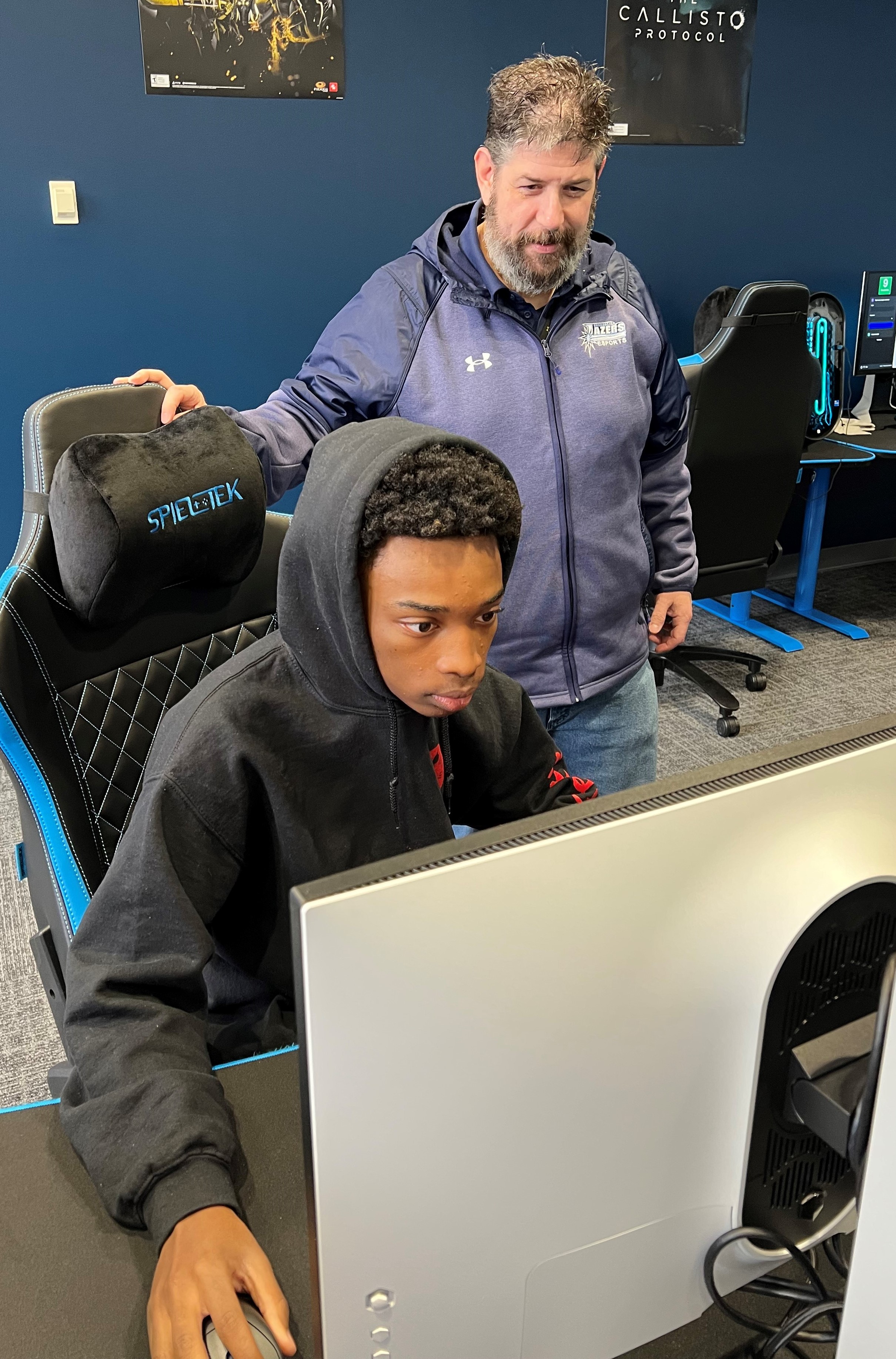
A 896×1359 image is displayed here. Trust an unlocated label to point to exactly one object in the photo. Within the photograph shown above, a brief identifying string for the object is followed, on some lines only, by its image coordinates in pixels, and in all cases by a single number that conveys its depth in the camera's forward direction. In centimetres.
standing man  154
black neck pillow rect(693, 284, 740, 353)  365
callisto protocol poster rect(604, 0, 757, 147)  349
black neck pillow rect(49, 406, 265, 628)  112
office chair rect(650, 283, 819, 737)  296
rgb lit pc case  378
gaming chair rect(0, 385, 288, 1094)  116
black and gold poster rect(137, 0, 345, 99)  285
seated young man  75
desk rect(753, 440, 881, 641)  369
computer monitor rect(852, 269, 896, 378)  392
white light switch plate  286
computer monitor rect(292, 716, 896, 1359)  51
